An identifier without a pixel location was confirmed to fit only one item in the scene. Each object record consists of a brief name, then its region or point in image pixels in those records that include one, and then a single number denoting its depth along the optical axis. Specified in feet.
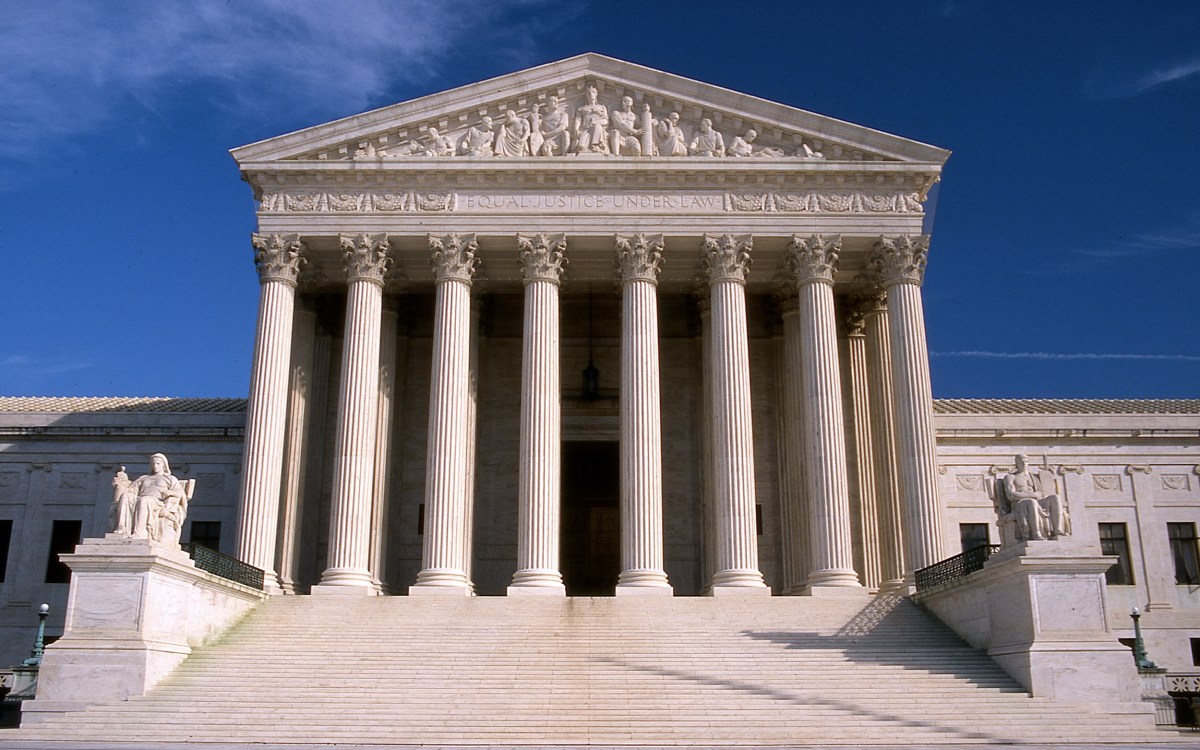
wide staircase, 69.72
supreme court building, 108.47
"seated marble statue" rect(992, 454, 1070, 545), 82.02
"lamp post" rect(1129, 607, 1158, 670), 91.49
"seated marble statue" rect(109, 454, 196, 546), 84.28
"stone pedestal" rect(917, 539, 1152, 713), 76.18
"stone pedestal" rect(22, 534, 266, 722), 77.30
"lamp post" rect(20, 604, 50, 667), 92.15
